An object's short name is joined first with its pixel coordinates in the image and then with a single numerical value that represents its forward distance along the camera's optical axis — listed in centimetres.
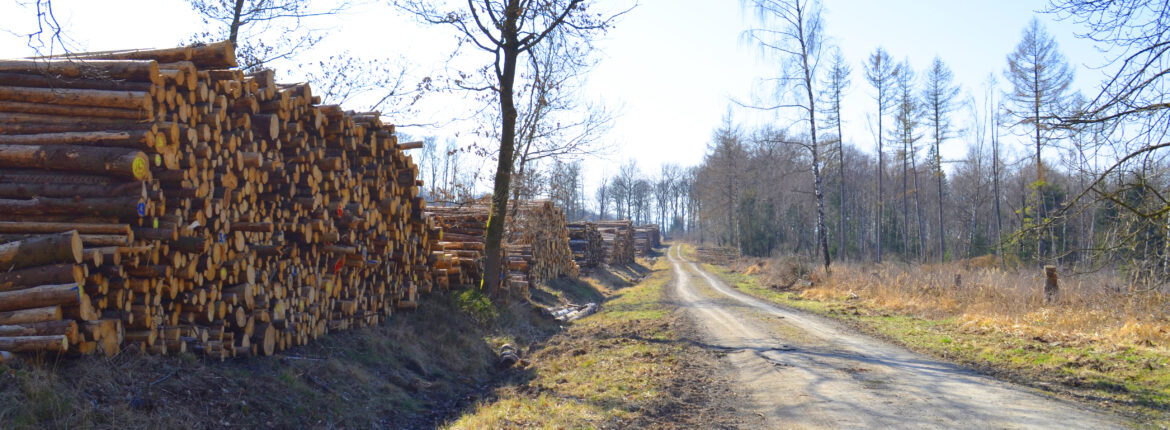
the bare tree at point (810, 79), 2469
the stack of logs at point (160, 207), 505
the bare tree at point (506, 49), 1396
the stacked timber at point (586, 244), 3042
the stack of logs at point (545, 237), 2114
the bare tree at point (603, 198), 10501
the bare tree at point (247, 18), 1398
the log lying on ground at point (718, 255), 5019
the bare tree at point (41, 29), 454
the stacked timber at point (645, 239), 5942
